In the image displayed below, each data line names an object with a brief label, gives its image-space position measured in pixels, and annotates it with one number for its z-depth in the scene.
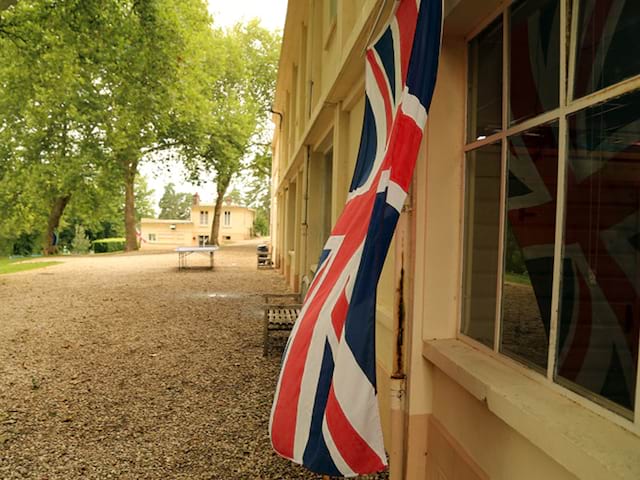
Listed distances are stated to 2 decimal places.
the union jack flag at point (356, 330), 1.77
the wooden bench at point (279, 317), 5.42
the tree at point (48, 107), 9.91
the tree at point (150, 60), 9.72
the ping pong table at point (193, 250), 15.27
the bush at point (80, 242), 41.06
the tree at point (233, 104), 24.72
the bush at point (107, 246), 41.56
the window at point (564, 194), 1.43
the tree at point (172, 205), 94.44
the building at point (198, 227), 48.62
